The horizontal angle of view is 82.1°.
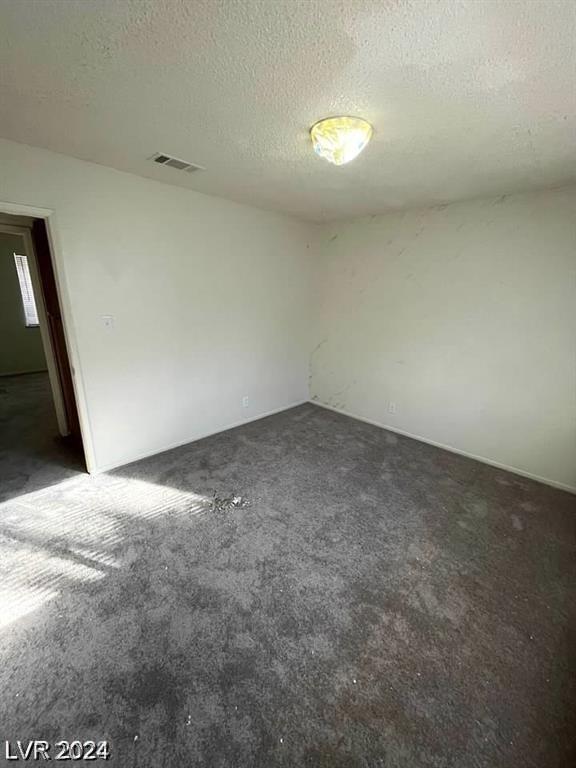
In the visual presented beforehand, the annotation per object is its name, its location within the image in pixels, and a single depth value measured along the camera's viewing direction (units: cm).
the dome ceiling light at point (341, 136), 167
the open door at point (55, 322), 285
